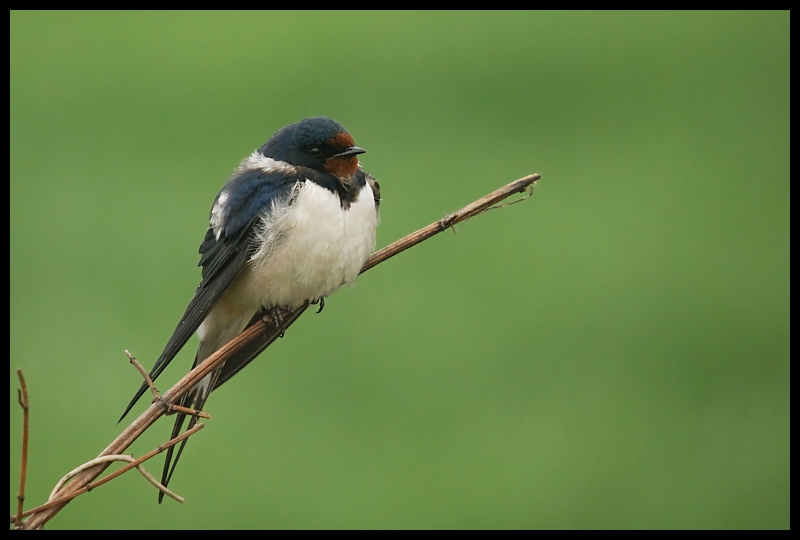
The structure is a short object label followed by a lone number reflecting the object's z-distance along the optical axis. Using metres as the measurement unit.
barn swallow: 5.84
